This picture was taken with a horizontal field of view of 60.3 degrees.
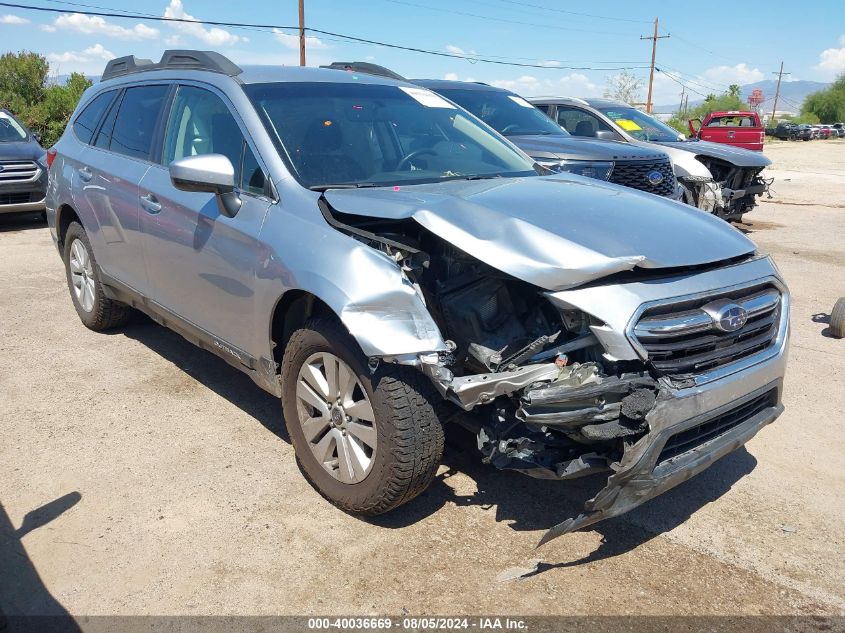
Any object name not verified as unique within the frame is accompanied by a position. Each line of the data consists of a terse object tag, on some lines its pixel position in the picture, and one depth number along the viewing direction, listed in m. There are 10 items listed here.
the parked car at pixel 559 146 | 8.13
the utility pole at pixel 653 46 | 52.72
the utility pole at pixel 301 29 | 26.17
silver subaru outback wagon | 2.68
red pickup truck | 22.23
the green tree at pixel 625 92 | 75.19
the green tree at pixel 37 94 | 20.30
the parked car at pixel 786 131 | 54.50
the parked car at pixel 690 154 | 10.22
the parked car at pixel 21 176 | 10.81
